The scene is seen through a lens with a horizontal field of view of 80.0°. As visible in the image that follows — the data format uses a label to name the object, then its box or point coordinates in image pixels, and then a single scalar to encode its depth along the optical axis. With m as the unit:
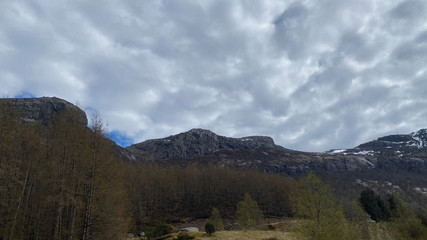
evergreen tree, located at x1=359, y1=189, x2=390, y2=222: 57.75
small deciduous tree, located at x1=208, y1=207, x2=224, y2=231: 47.25
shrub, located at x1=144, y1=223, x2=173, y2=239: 36.31
